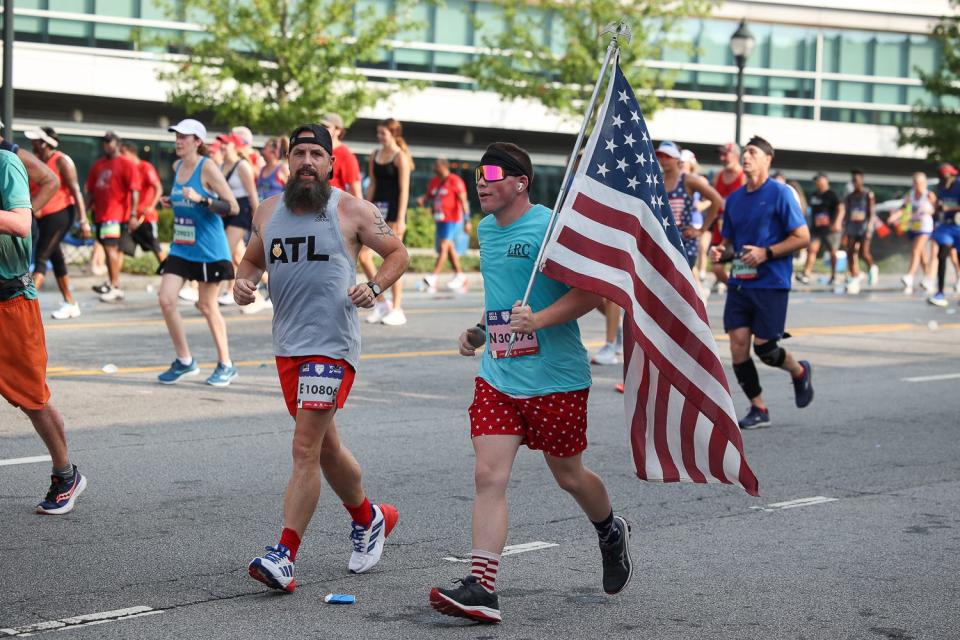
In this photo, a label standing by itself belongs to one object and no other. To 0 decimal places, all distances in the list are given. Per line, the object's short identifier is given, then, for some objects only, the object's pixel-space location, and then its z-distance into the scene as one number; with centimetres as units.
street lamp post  2855
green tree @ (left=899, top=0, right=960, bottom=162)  4169
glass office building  3791
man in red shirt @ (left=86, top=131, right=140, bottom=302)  1783
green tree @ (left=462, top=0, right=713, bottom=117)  3588
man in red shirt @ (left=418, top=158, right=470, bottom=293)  2089
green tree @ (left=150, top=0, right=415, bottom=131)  2902
